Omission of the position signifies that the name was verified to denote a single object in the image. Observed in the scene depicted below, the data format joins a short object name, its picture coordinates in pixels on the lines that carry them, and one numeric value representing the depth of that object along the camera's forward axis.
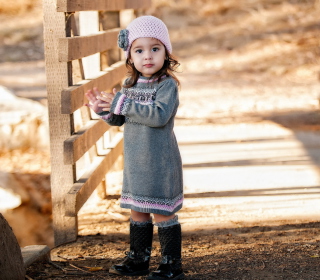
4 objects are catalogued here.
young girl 6.16
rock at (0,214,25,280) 5.91
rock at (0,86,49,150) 14.06
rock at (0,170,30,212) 11.19
